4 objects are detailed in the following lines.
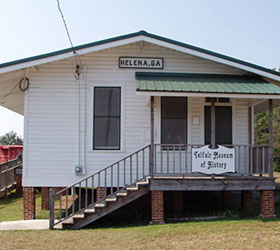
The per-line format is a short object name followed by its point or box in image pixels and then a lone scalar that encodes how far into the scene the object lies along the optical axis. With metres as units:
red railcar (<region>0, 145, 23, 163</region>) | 23.50
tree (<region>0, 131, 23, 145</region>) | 84.68
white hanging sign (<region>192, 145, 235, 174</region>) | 9.05
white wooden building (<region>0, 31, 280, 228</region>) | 10.30
